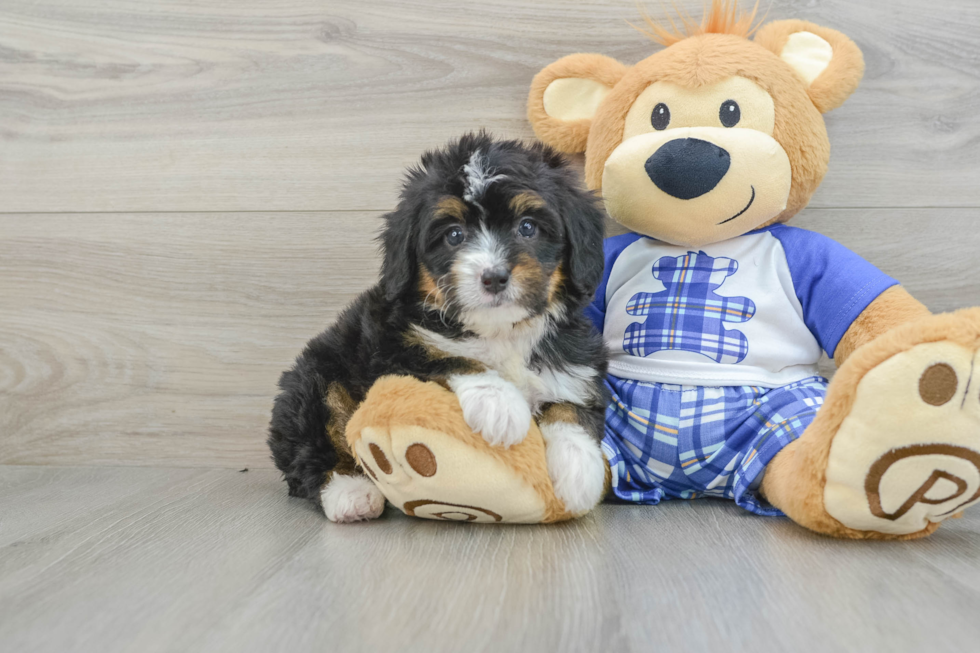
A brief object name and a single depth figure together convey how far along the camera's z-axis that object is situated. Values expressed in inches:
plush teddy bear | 24.9
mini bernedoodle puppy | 22.9
